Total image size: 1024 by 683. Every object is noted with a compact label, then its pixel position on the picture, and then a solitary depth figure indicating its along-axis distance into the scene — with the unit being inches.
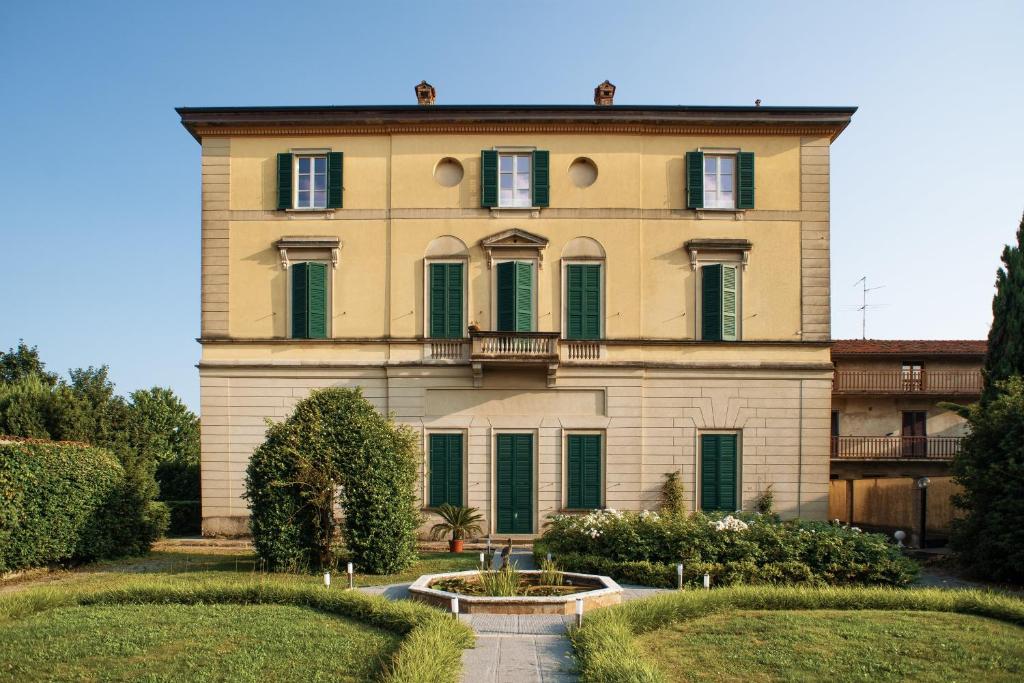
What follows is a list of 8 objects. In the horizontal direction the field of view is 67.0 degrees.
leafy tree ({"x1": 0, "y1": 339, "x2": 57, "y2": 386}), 1562.5
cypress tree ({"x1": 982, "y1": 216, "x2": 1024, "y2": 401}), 843.5
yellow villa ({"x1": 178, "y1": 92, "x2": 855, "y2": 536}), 924.0
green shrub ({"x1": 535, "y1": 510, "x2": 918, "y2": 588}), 594.5
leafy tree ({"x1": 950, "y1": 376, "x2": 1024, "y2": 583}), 647.8
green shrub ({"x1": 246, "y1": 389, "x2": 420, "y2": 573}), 650.8
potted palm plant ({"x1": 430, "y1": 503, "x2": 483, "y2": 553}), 847.4
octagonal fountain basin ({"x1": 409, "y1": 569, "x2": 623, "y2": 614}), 499.5
